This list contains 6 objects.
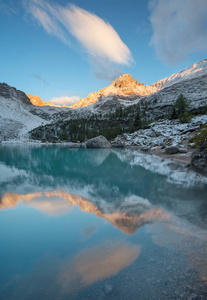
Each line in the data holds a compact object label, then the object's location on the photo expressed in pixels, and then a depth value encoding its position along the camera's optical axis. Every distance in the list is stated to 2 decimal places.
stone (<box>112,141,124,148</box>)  51.41
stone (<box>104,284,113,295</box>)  3.12
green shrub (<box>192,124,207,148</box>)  15.42
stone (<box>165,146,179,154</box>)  25.36
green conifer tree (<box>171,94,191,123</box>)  59.90
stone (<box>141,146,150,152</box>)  35.38
